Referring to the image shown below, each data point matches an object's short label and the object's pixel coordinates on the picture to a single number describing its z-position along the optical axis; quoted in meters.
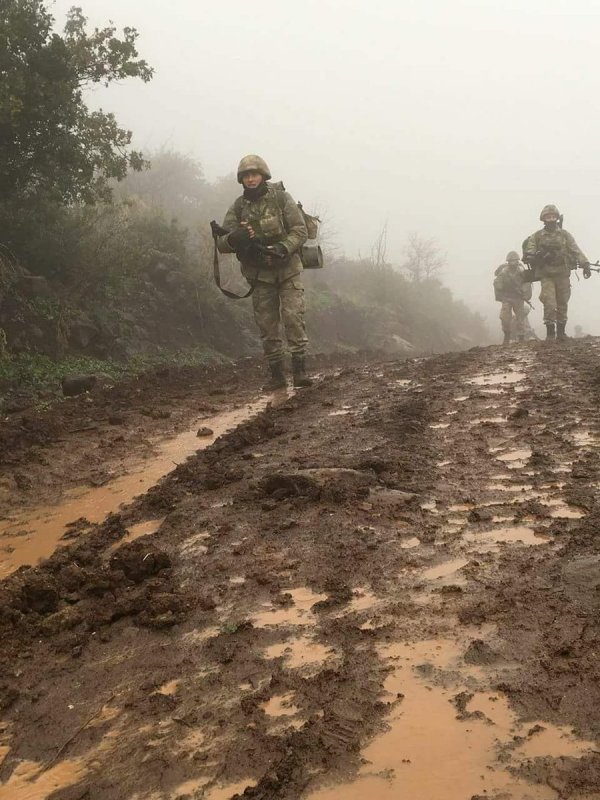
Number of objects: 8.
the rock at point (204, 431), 5.82
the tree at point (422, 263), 31.70
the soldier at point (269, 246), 7.56
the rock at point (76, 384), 7.57
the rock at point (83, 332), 9.50
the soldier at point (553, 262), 12.16
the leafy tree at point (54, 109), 8.38
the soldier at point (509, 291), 16.50
